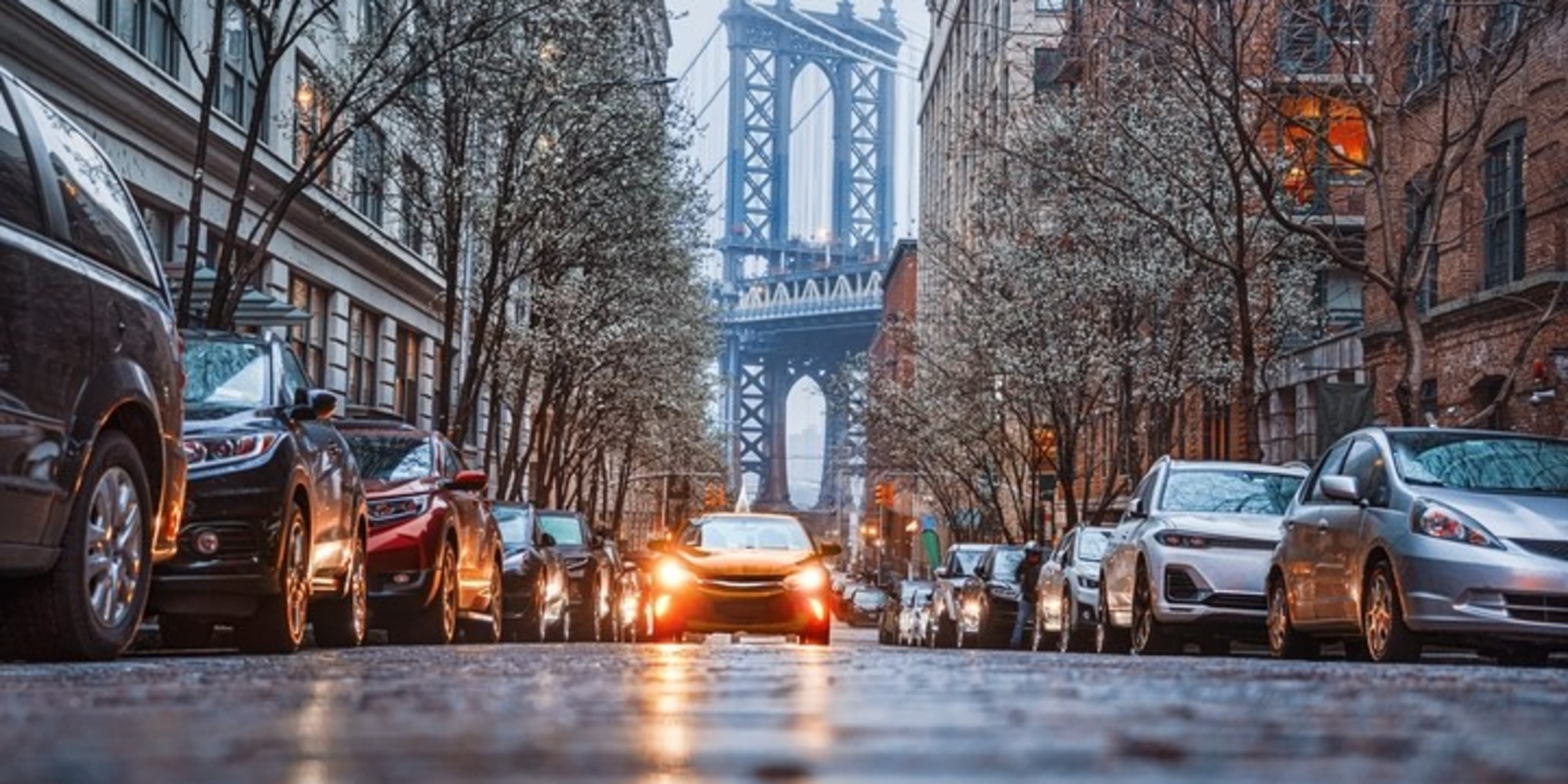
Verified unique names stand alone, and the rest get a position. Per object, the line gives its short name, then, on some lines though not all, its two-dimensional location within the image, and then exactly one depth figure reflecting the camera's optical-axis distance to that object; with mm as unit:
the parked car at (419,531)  15609
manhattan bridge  184000
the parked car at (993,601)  31062
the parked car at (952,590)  33688
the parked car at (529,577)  21312
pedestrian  28703
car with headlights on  22656
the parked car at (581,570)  25656
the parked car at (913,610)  41062
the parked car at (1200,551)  16875
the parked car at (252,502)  11023
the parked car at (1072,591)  23156
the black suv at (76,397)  7461
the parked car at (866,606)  64500
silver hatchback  12211
